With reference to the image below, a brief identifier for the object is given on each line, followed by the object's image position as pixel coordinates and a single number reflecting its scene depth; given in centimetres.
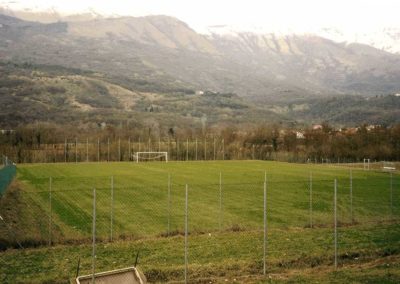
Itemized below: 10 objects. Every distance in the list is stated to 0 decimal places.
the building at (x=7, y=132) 7970
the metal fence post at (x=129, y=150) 7829
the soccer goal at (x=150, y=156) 7852
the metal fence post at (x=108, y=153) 7678
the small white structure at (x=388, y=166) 5864
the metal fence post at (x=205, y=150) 8144
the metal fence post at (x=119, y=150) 7662
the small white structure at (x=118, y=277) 1118
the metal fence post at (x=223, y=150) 8211
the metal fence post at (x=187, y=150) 7931
